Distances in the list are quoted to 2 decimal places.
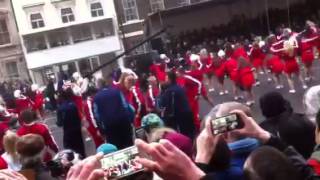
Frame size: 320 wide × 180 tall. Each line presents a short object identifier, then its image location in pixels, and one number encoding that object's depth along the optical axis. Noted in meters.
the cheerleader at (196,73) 11.59
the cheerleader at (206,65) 16.25
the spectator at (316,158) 2.83
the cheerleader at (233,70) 13.25
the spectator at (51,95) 20.30
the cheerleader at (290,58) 12.95
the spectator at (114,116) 7.20
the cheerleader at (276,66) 13.58
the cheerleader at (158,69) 17.22
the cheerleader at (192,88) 9.80
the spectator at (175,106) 7.70
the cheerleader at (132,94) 8.27
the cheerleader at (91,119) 8.64
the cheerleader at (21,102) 16.77
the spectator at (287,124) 3.94
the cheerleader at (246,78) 12.50
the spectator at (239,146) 2.73
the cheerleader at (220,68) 15.05
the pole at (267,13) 26.83
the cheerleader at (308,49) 13.83
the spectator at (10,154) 5.15
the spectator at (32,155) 3.86
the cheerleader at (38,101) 18.27
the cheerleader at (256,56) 16.27
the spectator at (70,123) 7.98
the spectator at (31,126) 6.61
